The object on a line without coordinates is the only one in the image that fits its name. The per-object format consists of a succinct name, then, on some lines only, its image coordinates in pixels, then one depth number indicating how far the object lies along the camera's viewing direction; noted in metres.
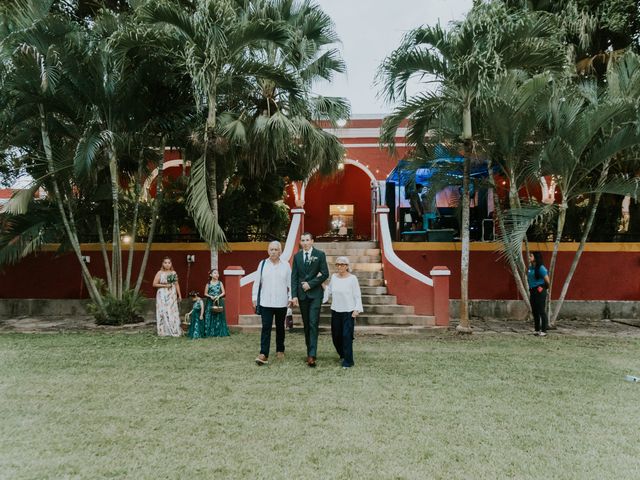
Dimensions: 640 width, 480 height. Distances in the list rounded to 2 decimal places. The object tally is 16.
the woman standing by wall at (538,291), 9.04
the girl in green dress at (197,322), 8.75
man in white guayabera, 6.27
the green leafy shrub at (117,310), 10.24
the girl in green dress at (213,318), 8.72
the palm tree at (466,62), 8.23
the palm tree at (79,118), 9.13
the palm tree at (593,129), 8.54
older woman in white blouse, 6.12
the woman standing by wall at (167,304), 9.00
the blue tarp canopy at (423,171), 10.70
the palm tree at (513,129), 8.39
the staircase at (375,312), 9.42
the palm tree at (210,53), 8.75
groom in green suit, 6.22
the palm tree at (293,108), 9.98
